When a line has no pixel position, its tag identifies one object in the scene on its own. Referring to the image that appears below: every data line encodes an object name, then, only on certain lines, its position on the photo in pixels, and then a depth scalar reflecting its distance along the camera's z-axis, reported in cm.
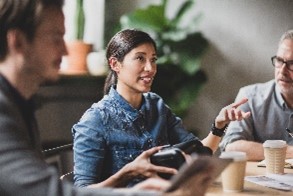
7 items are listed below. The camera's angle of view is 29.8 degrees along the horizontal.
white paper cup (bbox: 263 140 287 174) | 205
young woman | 199
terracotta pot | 390
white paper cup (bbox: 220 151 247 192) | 177
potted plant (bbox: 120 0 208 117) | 396
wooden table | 176
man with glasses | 270
